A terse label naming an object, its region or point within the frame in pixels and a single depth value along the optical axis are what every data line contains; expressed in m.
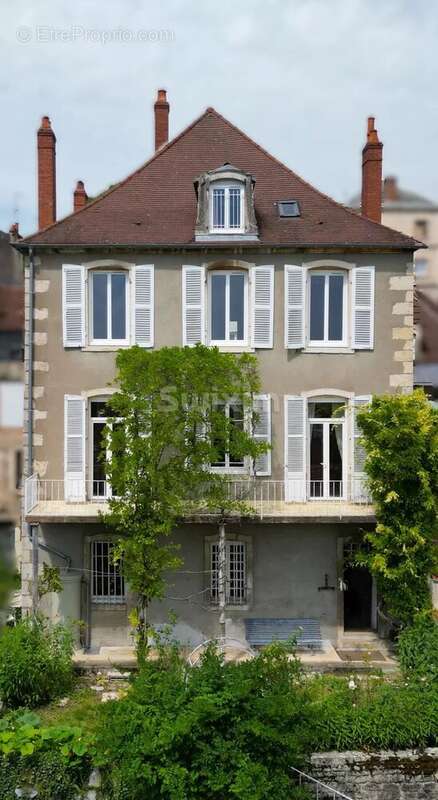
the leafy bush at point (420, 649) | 11.91
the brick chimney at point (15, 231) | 13.93
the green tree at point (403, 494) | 13.02
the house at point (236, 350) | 14.58
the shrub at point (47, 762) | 9.93
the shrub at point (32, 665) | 11.68
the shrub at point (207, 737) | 8.78
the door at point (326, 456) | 14.85
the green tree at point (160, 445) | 12.78
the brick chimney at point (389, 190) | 15.29
